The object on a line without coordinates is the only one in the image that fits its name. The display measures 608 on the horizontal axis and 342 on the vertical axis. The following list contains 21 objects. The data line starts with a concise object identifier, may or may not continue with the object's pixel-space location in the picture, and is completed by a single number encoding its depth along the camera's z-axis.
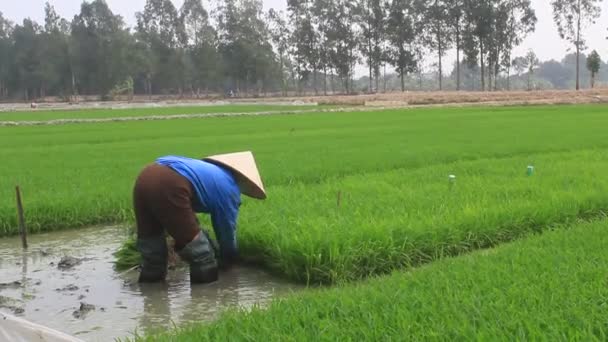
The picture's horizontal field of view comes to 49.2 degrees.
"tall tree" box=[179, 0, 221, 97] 57.94
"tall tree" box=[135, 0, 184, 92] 58.47
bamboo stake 5.19
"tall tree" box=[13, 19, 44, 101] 56.23
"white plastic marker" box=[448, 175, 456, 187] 6.97
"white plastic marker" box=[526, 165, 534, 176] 7.67
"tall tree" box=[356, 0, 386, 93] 51.69
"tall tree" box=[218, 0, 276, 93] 56.22
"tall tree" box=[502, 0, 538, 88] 48.41
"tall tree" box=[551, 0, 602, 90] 44.16
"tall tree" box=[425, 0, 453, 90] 48.19
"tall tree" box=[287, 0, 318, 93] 56.25
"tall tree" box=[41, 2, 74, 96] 55.16
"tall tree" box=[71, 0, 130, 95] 54.75
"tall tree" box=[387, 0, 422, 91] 50.16
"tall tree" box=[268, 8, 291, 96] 59.78
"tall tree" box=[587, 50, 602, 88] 41.66
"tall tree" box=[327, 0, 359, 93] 54.53
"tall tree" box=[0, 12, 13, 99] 58.91
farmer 4.08
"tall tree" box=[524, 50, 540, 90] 53.75
